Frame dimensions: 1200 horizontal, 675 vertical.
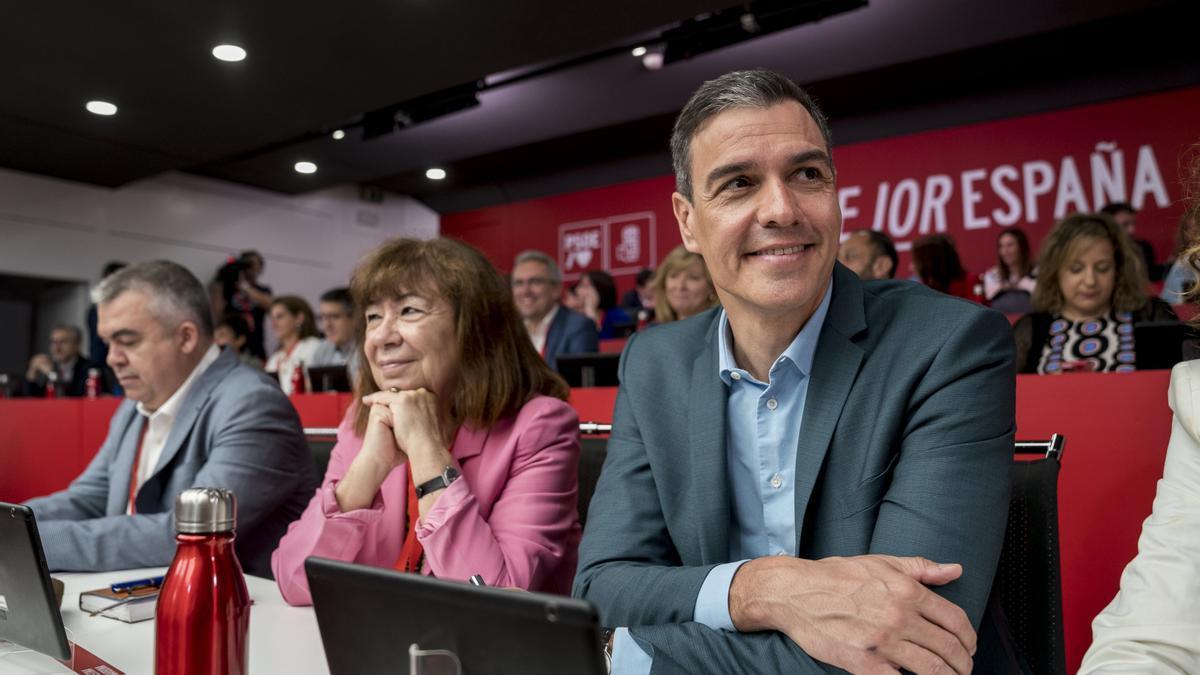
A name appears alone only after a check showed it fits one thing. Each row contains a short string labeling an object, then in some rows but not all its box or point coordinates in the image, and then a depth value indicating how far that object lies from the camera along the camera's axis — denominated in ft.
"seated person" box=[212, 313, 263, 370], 22.30
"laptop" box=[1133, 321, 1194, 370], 7.64
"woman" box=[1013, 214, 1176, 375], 10.27
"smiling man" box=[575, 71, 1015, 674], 3.20
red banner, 21.80
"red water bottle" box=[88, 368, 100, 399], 15.65
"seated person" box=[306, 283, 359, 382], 19.83
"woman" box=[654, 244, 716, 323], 14.55
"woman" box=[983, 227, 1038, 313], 19.98
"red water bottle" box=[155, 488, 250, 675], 2.49
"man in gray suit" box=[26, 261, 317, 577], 5.67
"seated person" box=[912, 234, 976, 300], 15.29
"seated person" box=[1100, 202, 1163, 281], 19.84
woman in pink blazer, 4.79
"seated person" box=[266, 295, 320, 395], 21.38
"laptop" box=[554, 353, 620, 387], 10.34
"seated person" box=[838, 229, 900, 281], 15.35
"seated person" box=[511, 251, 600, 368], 15.57
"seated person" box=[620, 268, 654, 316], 24.48
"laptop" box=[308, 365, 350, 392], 13.79
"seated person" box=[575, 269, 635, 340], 21.70
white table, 3.48
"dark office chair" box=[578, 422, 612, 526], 5.52
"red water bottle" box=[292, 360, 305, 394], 15.67
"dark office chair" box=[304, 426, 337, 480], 6.98
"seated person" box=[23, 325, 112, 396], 22.89
